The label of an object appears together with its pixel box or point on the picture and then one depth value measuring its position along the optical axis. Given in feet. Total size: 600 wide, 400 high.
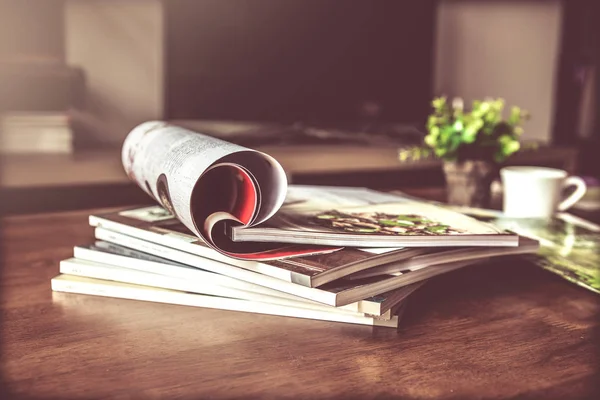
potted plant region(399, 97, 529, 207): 3.33
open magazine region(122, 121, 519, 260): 1.83
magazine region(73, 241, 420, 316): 1.75
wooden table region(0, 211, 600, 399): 1.45
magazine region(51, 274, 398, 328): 1.82
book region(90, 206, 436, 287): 1.67
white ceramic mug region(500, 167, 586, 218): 3.03
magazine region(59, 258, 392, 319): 1.84
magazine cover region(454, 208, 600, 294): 2.23
